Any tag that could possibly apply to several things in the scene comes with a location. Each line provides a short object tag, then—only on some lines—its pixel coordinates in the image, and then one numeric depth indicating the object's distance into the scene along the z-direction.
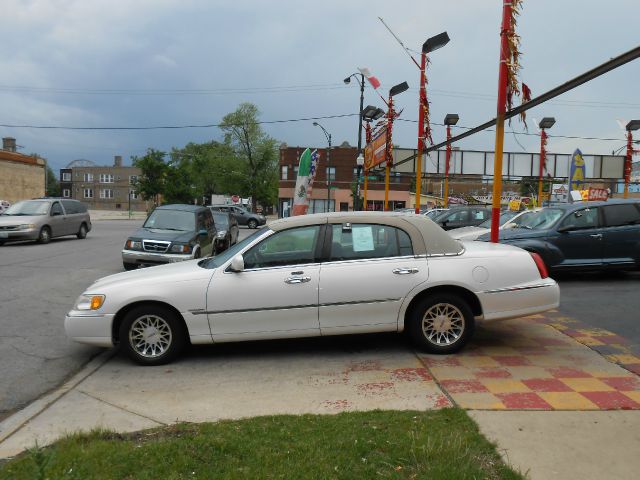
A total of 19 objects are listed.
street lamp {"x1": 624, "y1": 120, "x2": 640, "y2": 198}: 21.78
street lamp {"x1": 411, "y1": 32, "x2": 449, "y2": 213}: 12.85
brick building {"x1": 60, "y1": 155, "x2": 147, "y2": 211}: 107.00
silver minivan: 17.97
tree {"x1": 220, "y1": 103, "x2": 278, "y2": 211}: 79.62
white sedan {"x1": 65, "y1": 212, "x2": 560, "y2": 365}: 5.42
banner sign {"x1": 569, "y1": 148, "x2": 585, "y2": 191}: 20.33
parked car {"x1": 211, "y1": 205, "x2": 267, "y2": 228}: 39.47
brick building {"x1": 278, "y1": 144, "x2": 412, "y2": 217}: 59.69
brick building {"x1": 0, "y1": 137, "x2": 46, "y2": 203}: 48.72
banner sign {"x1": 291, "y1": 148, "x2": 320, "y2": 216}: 17.66
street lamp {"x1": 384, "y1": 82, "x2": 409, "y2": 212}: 16.86
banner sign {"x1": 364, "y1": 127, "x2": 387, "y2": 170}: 17.84
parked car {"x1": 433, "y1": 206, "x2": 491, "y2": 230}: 17.97
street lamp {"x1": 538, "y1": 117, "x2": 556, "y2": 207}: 21.33
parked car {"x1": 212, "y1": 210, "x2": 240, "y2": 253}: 17.10
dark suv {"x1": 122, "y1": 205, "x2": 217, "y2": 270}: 11.95
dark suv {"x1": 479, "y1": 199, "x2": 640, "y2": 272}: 10.32
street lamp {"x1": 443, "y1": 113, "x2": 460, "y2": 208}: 19.78
